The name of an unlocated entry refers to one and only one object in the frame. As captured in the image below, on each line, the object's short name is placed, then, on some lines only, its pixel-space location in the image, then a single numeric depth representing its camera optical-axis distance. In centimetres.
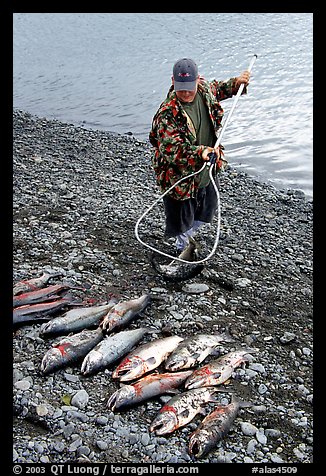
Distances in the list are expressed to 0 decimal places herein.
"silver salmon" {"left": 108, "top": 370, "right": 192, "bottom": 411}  427
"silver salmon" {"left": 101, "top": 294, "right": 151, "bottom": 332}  505
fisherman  490
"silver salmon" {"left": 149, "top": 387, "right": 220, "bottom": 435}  411
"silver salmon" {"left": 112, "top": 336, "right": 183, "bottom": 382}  455
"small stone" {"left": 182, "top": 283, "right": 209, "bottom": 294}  588
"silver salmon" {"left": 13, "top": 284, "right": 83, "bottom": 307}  526
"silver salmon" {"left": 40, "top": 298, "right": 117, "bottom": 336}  498
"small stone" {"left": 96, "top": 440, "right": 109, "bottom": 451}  400
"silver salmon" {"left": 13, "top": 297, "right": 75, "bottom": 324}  507
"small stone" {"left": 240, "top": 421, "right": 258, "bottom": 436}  422
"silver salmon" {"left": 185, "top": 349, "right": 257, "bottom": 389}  455
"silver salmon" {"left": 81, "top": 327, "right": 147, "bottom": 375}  459
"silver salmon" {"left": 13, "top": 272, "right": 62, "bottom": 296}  546
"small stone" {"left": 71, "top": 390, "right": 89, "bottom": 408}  432
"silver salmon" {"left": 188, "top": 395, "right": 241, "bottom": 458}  397
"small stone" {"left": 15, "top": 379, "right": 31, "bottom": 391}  445
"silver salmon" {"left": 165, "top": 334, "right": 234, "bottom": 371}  471
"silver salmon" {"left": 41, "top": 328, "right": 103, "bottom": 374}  457
